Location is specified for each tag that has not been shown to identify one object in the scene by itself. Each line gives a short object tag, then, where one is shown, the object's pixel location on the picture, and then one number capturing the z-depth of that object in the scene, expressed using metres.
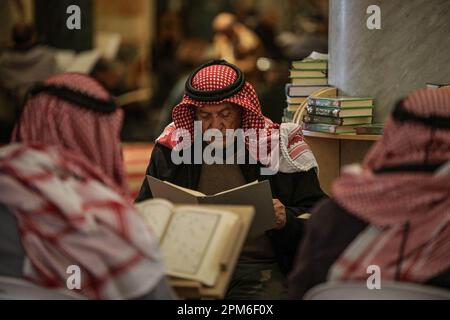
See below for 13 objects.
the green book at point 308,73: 11.57
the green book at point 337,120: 10.76
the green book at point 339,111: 10.73
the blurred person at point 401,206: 5.44
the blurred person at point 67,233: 5.34
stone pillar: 10.93
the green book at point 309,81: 11.62
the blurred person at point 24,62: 18.47
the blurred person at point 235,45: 18.22
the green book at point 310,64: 11.55
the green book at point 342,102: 10.74
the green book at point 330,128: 10.75
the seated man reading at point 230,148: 8.41
